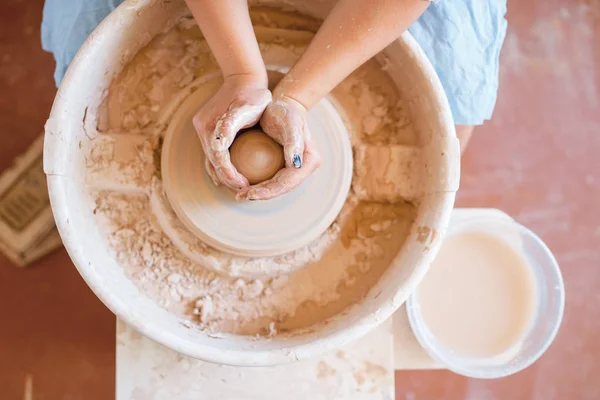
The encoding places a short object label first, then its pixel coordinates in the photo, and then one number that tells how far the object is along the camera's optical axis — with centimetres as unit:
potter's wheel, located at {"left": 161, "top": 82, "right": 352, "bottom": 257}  92
